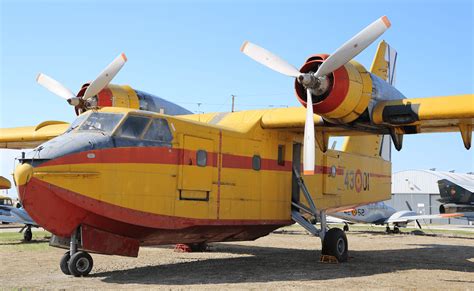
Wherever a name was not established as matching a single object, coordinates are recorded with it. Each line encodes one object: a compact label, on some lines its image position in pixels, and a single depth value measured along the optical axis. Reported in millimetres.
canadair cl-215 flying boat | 10688
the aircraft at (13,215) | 22609
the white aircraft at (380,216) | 32344
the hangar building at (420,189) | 57719
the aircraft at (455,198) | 36781
